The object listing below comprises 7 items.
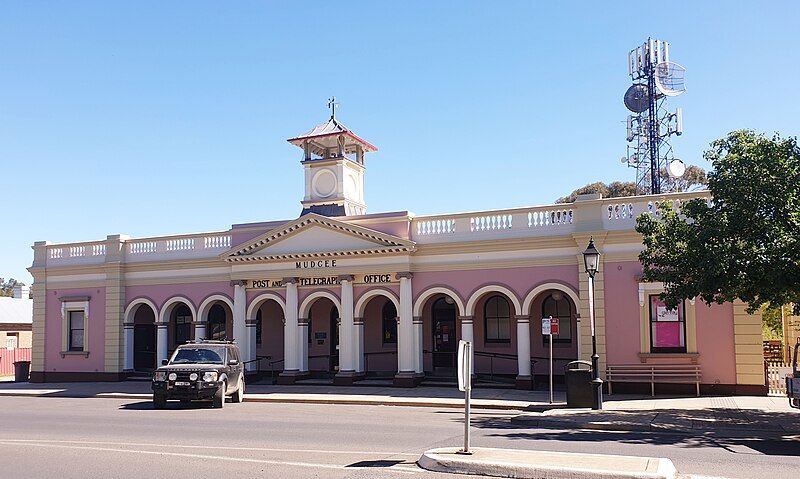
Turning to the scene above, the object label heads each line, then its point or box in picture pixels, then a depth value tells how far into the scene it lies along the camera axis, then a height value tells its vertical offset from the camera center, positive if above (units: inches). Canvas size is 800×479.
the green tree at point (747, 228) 616.4 +64.1
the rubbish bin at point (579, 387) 747.4 -70.2
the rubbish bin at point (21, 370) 1330.0 -87.3
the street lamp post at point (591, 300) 730.8 +10.5
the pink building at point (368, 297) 910.4 +22.4
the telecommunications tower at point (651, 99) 1486.2 +410.5
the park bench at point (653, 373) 876.0 -69.3
